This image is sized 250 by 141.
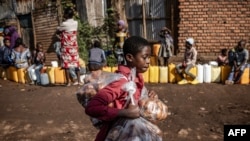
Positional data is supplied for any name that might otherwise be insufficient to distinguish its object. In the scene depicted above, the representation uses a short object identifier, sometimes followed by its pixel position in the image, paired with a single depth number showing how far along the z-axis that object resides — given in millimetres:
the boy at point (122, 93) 1972
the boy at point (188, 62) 7352
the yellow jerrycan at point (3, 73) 9062
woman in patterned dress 7062
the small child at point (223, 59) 7793
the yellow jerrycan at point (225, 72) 7461
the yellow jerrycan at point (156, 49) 9195
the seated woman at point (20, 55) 8297
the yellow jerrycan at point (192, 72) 7473
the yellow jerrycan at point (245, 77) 7282
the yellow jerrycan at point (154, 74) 7742
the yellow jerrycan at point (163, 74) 7721
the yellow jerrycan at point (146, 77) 7791
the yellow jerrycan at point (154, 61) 9203
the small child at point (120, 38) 7887
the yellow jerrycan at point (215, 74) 7531
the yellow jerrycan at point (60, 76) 8133
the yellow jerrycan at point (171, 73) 7699
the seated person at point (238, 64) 7109
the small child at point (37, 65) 8250
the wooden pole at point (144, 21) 9563
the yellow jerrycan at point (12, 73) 8700
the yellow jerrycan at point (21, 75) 8516
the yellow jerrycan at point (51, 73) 8156
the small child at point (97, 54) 7100
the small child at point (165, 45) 8281
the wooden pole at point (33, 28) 12188
